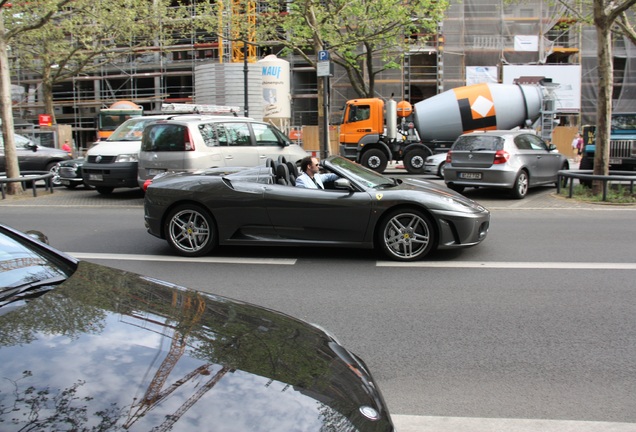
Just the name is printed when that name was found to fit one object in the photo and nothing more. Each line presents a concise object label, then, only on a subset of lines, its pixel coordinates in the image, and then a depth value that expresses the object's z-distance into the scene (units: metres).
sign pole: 16.84
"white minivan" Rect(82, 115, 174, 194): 13.97
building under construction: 36.91
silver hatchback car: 13.52
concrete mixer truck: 21.81
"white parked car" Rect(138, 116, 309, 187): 12.23
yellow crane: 24.31
